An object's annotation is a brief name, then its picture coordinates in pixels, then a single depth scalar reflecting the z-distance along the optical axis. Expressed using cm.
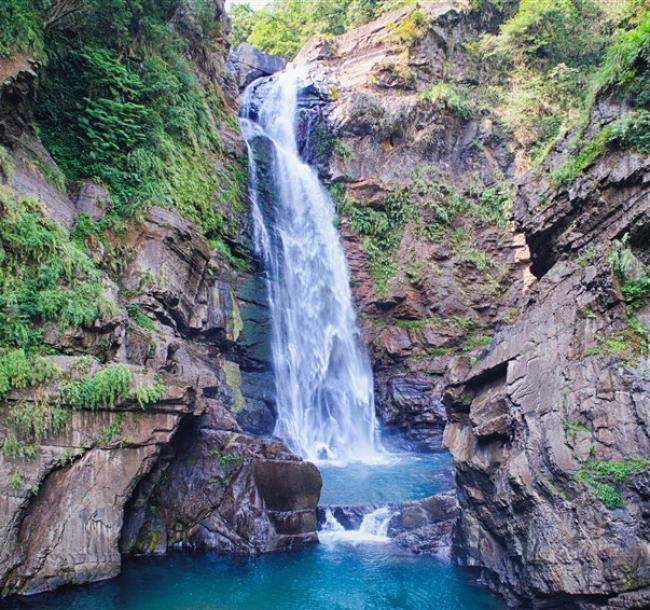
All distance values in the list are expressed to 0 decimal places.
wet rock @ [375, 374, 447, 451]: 2136
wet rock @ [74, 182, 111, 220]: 1362
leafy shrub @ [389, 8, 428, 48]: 2892
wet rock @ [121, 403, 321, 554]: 1133
